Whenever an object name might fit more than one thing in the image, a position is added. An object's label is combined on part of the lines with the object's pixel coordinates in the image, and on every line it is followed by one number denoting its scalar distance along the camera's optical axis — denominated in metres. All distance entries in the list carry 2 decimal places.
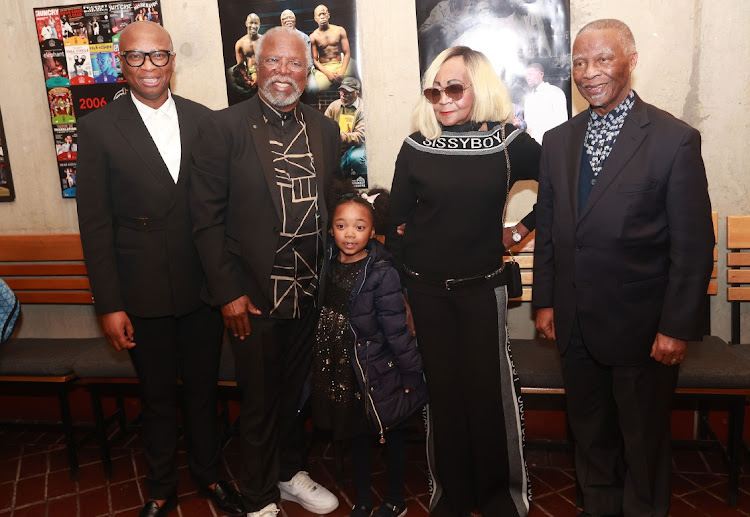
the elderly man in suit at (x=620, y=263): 2.29
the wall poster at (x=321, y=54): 3.63
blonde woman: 2.59
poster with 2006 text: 3.84
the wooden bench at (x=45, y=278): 3.78
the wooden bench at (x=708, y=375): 2.94
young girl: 2.80
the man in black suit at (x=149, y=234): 2.74
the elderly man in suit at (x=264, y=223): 2.62
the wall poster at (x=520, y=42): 3.42
